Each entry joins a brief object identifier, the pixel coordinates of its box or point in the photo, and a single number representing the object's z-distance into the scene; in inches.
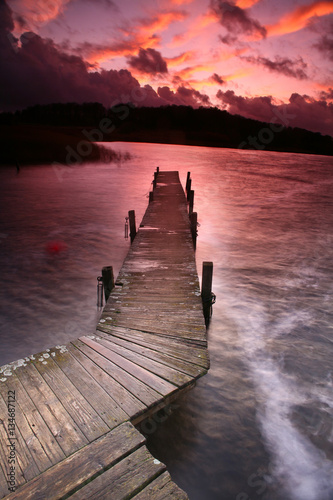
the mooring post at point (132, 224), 466.9
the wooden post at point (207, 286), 257.4
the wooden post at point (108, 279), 243.8
